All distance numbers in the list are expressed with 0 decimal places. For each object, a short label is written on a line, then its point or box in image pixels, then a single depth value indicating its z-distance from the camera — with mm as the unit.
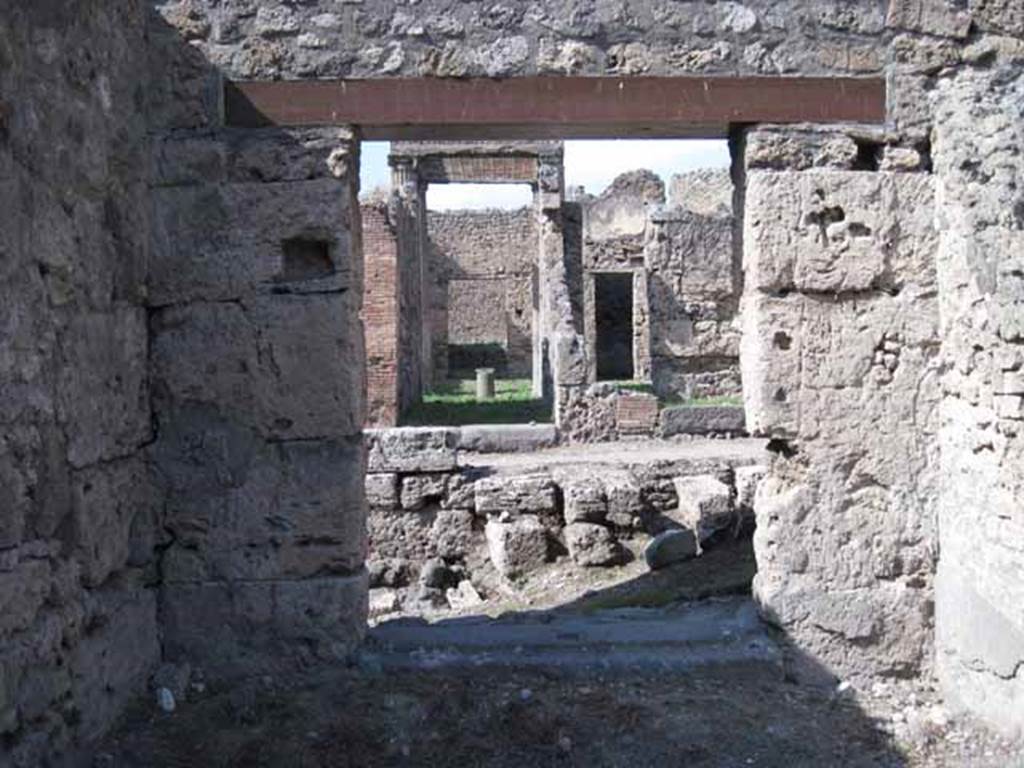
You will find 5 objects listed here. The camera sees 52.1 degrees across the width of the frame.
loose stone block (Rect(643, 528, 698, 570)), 7188
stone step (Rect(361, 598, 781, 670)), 4289
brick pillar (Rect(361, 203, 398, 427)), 15414
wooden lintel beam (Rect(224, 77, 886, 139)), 4281
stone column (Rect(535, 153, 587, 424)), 14047
